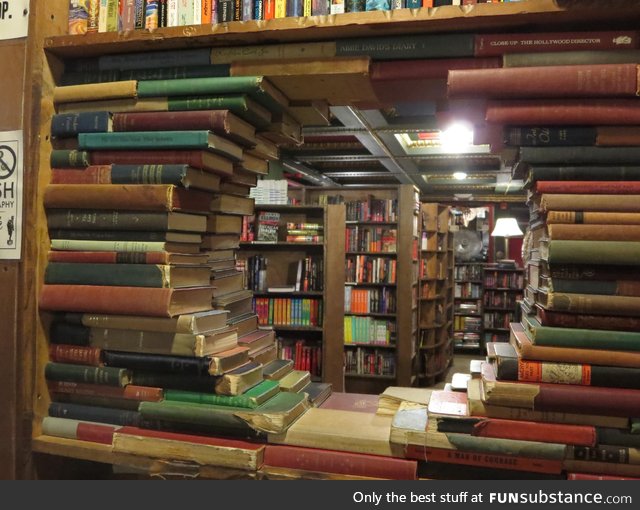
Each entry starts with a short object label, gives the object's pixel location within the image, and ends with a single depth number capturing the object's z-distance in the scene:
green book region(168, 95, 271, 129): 1.41
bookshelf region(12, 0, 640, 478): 1.44
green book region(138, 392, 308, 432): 1.33
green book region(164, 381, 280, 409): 1.39
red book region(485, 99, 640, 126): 1.21
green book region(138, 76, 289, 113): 1.39
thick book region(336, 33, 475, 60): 1.31
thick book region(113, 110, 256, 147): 1.39
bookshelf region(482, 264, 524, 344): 8.59
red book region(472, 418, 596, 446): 1.18
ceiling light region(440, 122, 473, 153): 4.88
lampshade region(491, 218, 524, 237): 7.62
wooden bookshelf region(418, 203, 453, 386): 6.11
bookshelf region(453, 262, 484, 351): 8.69
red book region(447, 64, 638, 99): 1.18
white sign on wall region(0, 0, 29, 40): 1.53
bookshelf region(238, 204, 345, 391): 4.61
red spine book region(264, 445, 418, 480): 1.26
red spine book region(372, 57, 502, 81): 1.32
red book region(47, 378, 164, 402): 1.45
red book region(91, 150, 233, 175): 1.40
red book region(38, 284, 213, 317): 1.37
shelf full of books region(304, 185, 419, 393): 5.14
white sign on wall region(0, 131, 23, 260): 1.51
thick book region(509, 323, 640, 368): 1.17
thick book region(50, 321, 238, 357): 1.40
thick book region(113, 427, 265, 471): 1.32
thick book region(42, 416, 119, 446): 1.47
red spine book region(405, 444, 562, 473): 1.21
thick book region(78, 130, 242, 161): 1.38
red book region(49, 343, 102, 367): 1.49
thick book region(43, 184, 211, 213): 1.38
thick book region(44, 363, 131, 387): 1.46
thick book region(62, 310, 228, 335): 1.40
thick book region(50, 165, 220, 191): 1.38
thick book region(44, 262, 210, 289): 1.40
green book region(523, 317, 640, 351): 1.18
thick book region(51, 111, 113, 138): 1.48
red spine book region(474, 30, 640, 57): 1.21
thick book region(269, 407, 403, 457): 1.31
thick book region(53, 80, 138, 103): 1.48
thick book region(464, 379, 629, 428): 1.18
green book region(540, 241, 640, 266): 1.16
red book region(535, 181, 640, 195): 1.20
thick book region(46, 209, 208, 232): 1.41
